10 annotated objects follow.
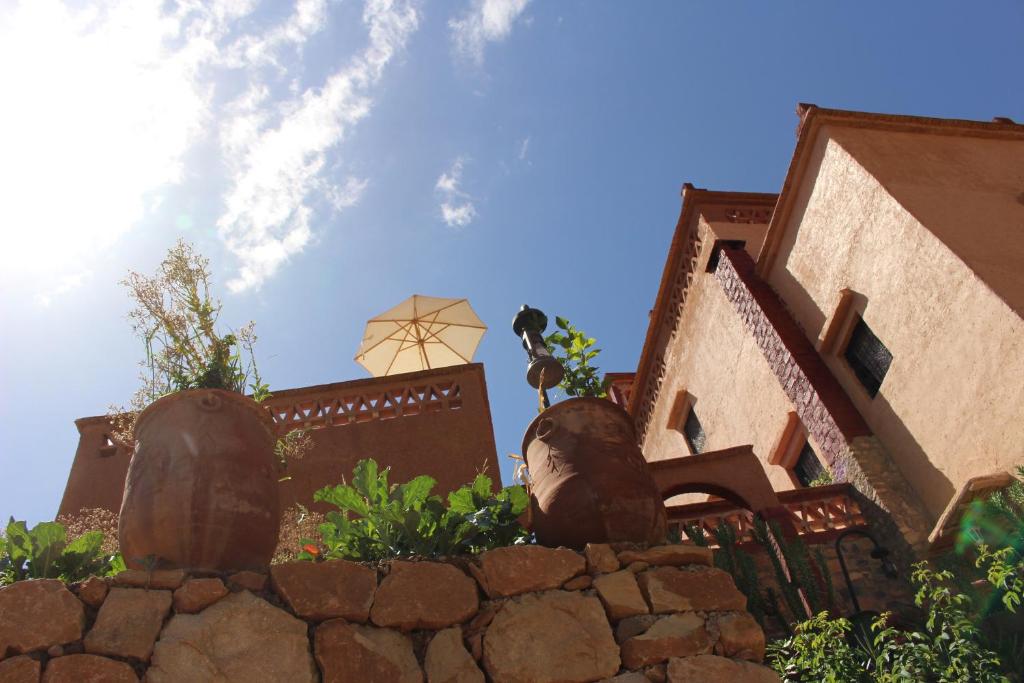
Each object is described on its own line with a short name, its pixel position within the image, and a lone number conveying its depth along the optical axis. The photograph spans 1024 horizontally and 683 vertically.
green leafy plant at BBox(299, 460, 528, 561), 4.03
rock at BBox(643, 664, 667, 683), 3.41
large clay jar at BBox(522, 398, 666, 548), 4.11
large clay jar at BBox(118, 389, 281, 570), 3.48
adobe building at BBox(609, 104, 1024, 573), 7.84
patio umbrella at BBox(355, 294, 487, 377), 11.90
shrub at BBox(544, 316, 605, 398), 6.42
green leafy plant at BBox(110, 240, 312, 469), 4.62
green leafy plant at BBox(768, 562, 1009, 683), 4.90
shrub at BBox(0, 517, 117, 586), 3.84
